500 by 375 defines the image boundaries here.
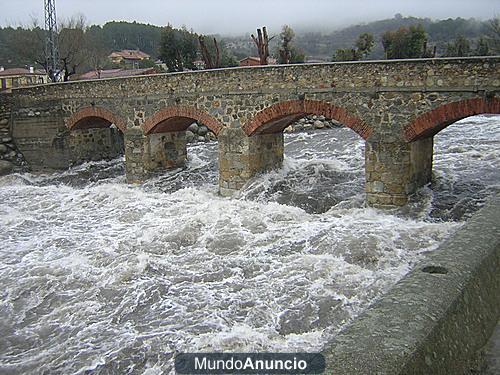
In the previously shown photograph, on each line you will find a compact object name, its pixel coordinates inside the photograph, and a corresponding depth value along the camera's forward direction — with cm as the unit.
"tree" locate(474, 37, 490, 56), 3588
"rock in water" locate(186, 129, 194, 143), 2154
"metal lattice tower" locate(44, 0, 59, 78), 2438
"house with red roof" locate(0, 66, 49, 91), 4334
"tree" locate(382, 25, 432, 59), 3734
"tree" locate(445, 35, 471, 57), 3870
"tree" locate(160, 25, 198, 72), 3456
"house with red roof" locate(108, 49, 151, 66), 5747
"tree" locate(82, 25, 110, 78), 4178
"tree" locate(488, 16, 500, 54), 3894
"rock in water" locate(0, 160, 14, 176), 1738
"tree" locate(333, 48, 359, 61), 3600
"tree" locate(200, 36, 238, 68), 3597
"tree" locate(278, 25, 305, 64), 3706
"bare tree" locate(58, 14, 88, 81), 3481
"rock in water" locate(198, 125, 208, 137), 2208
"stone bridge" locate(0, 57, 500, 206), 1027
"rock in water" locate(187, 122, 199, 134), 2206
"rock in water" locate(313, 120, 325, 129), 2295
